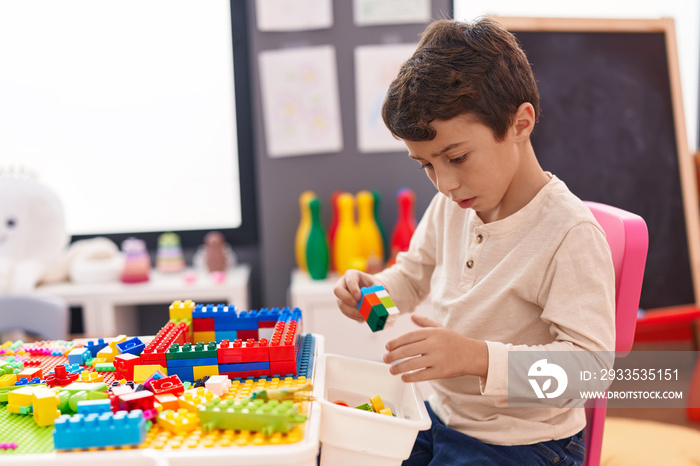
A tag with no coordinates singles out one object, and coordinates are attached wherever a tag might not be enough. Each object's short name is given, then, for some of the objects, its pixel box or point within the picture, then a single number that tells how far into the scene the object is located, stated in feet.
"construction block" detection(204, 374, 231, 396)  2.30
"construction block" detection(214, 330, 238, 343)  2.92
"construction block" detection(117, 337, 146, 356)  2.71
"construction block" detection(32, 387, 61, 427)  2.19
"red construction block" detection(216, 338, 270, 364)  2.47
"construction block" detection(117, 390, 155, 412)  2.16
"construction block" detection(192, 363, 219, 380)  2.47
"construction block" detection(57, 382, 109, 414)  2.21
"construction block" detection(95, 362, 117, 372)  2.60
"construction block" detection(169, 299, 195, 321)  2.92
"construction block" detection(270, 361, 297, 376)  2.49
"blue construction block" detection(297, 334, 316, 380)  2.55
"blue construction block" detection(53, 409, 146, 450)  1.96
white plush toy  6.31
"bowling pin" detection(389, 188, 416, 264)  6.59
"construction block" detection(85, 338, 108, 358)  2.85
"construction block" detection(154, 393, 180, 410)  2.19
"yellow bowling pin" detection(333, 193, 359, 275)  6.63
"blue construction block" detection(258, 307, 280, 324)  2.91
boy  2.63
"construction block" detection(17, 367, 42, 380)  2.51
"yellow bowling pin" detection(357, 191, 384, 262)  6.66
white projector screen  7.34
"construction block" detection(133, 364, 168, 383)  2.42
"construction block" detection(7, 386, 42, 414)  2.28
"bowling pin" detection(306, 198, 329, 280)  6.56
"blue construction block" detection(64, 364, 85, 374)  2.59
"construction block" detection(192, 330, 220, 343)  2.93
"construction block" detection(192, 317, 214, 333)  2.92
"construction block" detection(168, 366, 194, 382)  2.47
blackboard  6.52
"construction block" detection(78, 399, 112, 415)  2.10
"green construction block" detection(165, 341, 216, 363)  2.47
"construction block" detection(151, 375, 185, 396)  2.28
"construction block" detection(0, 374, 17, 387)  2.44
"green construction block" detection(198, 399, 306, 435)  2.04
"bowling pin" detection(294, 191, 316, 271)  6.73
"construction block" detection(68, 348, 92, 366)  2.71
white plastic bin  2.25
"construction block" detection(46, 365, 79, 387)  2.46
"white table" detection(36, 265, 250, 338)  6.54
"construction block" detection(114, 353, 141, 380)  2.50
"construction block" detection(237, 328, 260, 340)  2.93
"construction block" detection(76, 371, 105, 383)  2.49
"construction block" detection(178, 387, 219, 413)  2.19
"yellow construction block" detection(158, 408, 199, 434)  2.08
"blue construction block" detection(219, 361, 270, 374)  2.47
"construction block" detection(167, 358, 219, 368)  2.47
